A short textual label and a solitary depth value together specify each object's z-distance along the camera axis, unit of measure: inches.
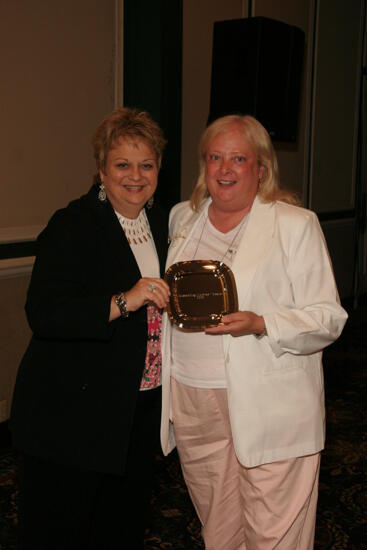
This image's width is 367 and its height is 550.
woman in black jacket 74.3
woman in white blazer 79.5
